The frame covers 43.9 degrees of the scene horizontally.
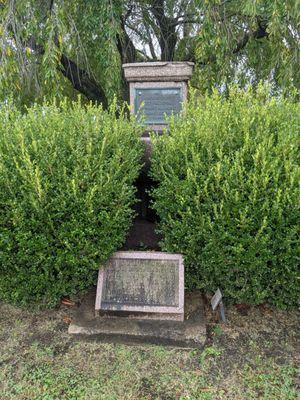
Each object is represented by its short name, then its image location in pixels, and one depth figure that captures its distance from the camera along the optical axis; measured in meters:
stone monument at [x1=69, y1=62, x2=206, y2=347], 2.44
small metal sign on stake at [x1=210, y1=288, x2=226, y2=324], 2.57
